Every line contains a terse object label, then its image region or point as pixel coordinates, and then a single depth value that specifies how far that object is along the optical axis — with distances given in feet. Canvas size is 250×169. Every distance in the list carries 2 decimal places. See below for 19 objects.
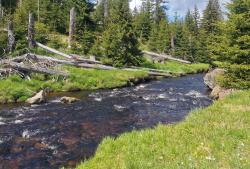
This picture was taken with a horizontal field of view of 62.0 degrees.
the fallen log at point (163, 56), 123.87
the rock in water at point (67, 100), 52.56
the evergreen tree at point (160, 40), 138.43
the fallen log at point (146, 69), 87.42
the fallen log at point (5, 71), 59.79
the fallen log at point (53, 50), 78.05
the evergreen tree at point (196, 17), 191.18
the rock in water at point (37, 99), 51.69
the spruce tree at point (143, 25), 151.30
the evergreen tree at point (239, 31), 53.35
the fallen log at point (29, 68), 60.75
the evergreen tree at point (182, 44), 142.83
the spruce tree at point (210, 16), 169.14
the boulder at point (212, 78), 70.12
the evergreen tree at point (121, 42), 86.83
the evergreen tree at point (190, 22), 179.98
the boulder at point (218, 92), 55.20
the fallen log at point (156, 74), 84.57
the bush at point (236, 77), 51.80
